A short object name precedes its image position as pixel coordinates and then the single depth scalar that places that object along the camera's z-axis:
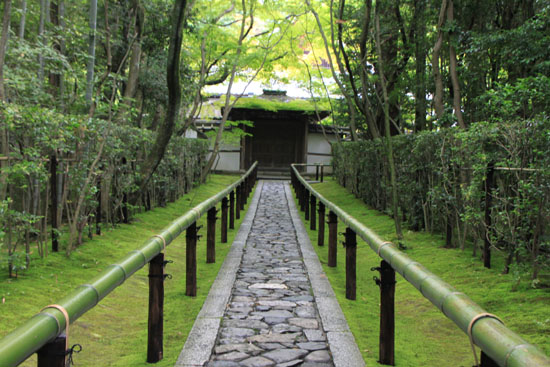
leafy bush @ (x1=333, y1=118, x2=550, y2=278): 4.86
